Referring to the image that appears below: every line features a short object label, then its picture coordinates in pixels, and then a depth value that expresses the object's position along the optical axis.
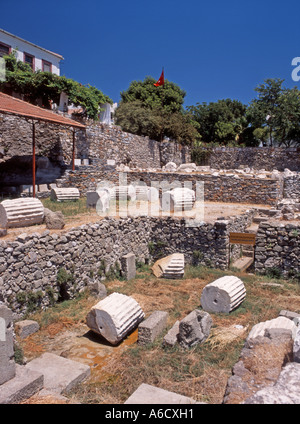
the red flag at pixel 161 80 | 26.81
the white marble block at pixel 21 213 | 8.71
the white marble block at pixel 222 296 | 8.17
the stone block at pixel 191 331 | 6.63
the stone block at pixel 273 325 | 6.22
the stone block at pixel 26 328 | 7.10
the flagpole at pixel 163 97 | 33.91
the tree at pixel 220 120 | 37.84
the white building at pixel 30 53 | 24.89
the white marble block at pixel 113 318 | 7.11
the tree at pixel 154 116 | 25.59
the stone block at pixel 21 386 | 4.41
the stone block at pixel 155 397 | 4.45
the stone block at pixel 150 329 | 7.07
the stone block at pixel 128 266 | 11.07
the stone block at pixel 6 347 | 4.68
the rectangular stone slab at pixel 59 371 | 5.41
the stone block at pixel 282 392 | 3.16
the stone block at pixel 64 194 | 13.73
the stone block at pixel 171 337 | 6.77
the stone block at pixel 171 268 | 11.18
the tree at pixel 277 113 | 30.09
